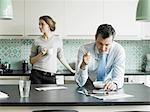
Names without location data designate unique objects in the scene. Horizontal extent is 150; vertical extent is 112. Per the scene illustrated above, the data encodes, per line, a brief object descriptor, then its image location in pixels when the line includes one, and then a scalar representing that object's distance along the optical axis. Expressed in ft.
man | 8.78
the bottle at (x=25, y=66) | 14.80
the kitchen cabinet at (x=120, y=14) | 14.44
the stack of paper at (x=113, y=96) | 7.65
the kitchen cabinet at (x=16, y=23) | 14.20
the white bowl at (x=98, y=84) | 8.61
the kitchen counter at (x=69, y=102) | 7.12
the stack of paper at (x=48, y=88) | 8.76
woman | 12.22
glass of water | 7.75
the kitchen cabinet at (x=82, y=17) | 14.34
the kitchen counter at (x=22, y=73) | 13.71
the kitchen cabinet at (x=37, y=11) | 14.23
